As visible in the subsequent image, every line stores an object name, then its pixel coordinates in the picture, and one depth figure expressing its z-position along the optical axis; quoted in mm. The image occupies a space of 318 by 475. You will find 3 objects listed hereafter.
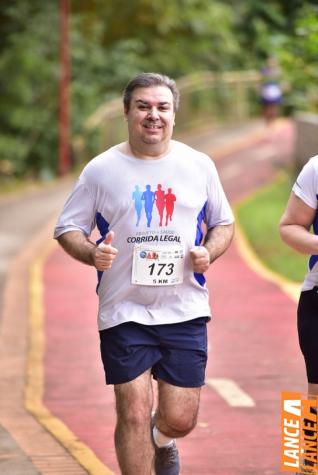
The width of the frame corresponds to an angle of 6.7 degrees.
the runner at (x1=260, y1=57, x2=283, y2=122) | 74059
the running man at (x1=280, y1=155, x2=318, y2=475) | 11397
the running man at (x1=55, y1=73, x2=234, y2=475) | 11299
